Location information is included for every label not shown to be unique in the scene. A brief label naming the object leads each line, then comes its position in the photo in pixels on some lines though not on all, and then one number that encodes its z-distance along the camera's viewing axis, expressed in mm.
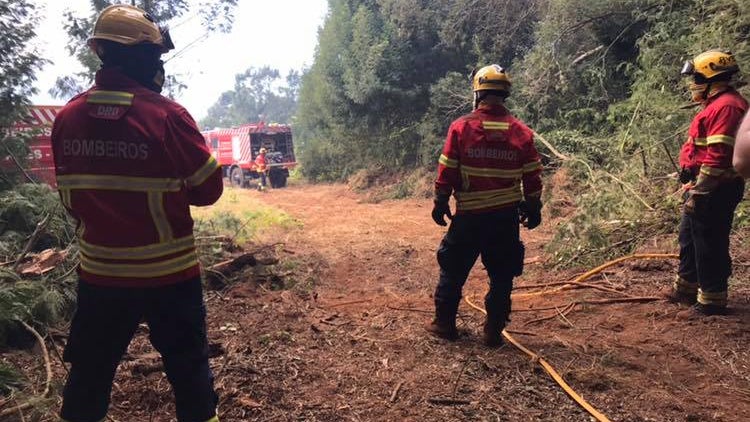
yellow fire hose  2680
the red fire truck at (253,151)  20672
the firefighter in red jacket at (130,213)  1972
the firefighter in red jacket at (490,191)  3426
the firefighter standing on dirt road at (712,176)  3535
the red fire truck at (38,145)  5961
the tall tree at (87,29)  6730
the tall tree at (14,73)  5508
